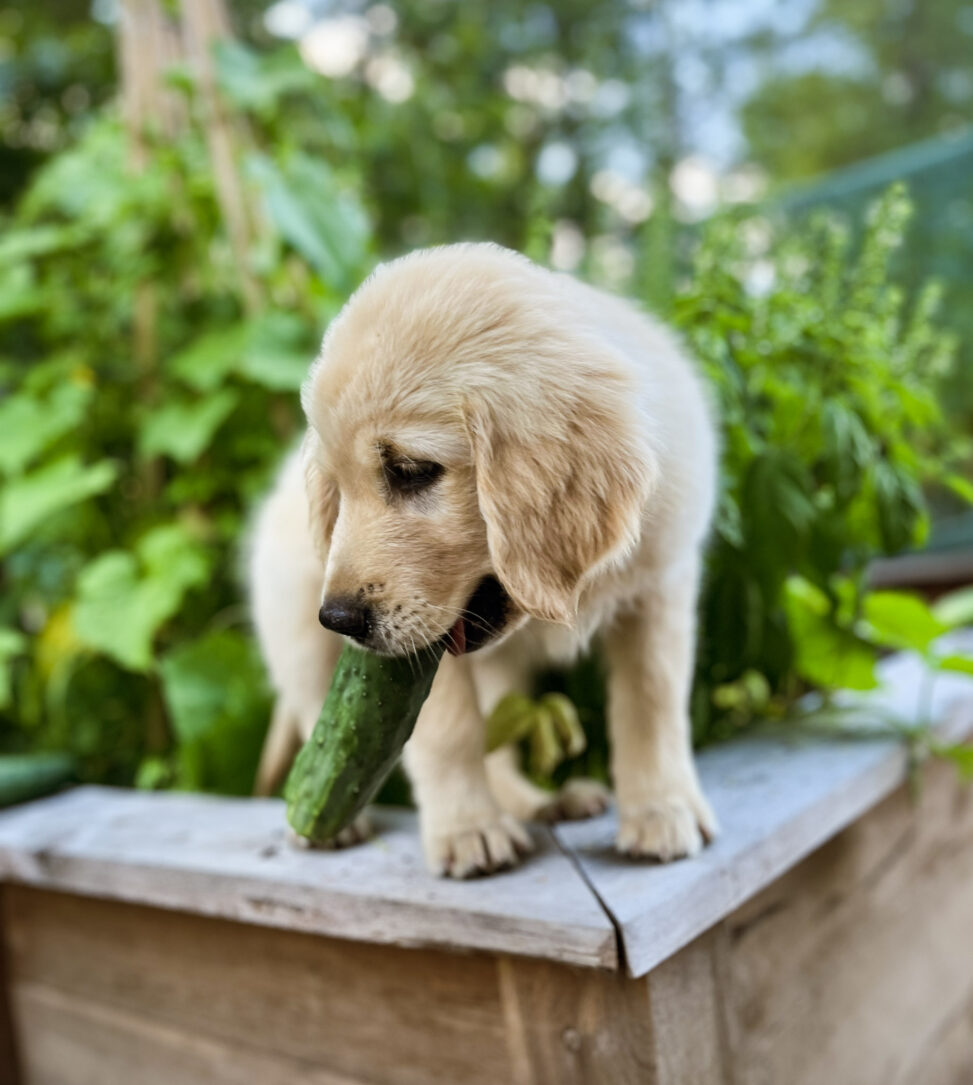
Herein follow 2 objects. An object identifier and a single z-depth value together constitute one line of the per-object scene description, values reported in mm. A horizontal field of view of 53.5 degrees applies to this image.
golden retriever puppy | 854
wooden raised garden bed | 1005
